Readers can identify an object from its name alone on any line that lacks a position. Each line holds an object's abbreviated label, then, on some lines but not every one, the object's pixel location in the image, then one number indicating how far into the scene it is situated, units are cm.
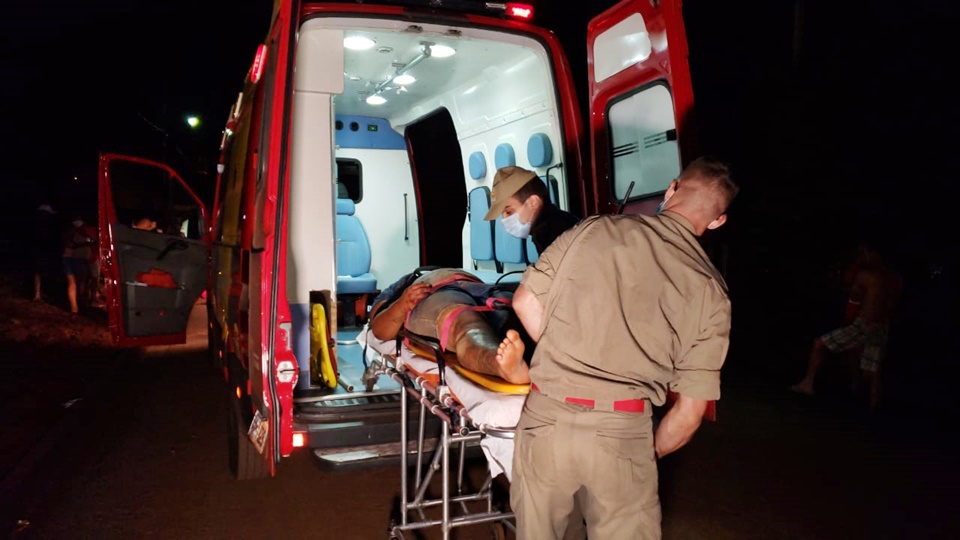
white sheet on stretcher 237
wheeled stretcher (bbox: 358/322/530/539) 240
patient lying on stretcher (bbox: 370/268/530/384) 244
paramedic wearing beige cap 328
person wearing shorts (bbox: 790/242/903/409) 626
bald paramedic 193
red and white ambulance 307
